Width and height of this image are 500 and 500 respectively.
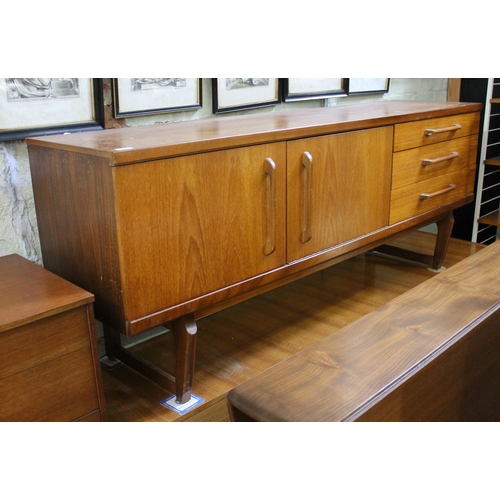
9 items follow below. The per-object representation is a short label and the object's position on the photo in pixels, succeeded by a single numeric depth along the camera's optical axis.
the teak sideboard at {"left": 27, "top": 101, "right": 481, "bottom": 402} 1.36
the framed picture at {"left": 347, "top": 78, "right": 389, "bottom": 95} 2.73
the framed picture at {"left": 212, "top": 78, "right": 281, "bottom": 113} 2.13
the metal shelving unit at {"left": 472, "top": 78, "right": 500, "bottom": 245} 3.04
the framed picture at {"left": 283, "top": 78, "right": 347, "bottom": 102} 2.42
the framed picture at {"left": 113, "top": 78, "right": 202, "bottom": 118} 1.83
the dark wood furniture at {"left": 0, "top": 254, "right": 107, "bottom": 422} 1.22
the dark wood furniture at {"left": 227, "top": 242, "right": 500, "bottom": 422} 0.64
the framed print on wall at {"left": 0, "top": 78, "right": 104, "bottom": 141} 1.58
